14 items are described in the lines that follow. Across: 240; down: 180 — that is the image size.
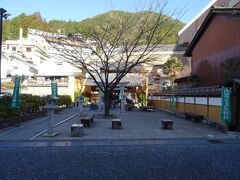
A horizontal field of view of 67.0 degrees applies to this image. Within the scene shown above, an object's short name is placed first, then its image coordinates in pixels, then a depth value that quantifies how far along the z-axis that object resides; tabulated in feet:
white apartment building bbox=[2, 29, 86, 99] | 77.17
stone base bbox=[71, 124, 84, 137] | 23.04
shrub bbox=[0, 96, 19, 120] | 27.27
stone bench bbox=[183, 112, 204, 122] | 33.04
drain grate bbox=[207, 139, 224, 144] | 20.97
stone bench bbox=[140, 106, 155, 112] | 55.44
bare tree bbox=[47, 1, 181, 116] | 39.21
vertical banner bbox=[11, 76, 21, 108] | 28.21
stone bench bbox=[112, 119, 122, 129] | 27.20
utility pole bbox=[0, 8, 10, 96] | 34.17
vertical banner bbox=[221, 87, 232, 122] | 24.59
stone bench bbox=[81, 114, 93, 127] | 28.21
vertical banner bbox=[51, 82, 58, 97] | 43.89
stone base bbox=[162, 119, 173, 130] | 27.13
